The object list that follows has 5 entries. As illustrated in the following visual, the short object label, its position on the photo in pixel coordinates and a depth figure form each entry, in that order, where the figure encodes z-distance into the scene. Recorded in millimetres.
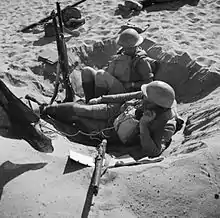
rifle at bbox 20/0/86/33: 7405
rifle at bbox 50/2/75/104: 4941
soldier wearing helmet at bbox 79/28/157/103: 4863
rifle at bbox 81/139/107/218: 3131
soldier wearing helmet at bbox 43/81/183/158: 4059
